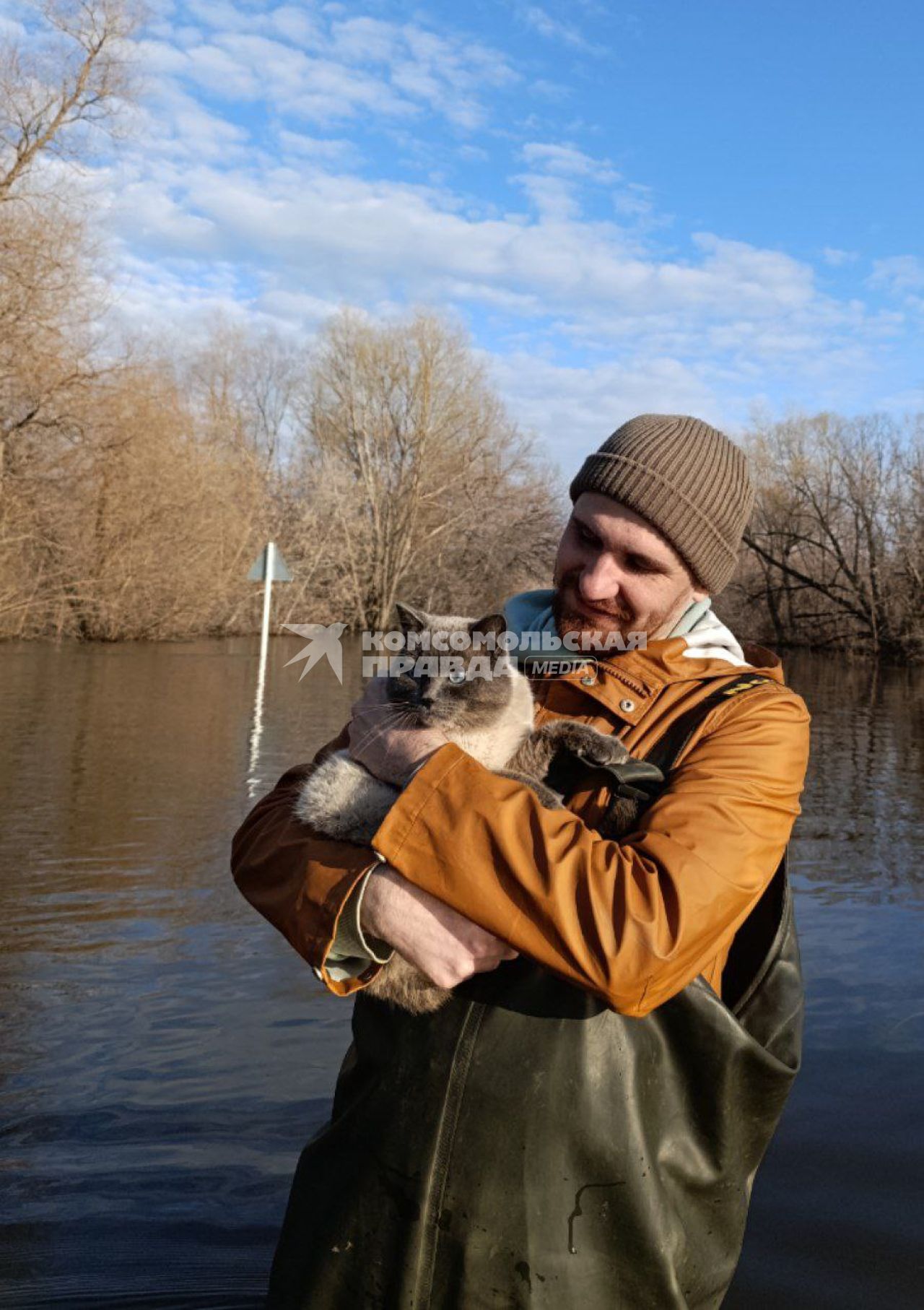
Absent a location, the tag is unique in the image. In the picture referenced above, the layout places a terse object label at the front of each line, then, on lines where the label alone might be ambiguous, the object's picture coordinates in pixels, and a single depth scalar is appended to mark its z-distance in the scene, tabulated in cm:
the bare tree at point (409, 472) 3350
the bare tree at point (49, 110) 1942
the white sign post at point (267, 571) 1836
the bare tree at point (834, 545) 3388
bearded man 157
